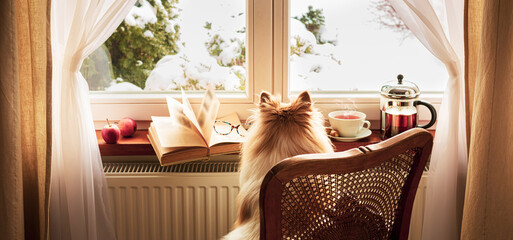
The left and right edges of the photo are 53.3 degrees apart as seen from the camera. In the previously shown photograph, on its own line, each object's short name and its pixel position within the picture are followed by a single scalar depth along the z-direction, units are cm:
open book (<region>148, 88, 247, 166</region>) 171
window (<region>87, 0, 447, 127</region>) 194
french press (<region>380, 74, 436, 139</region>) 179
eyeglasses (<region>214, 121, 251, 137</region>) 184
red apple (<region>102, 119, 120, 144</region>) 179
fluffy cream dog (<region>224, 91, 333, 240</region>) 142
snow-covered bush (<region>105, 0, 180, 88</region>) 194
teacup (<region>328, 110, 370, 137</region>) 181
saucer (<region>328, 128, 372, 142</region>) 180
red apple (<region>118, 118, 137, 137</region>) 187
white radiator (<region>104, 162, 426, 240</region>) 184
